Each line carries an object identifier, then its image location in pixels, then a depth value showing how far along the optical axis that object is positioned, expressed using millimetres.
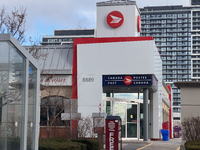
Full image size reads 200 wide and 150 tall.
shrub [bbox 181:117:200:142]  16938
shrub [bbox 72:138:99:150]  15573
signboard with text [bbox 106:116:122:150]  16719
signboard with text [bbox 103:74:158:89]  31888
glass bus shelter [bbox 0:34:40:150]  7395
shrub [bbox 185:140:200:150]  11691
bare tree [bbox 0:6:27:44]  18641
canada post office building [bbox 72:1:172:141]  32281
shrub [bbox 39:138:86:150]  11656
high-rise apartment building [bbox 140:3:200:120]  164500
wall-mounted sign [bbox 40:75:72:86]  33719
